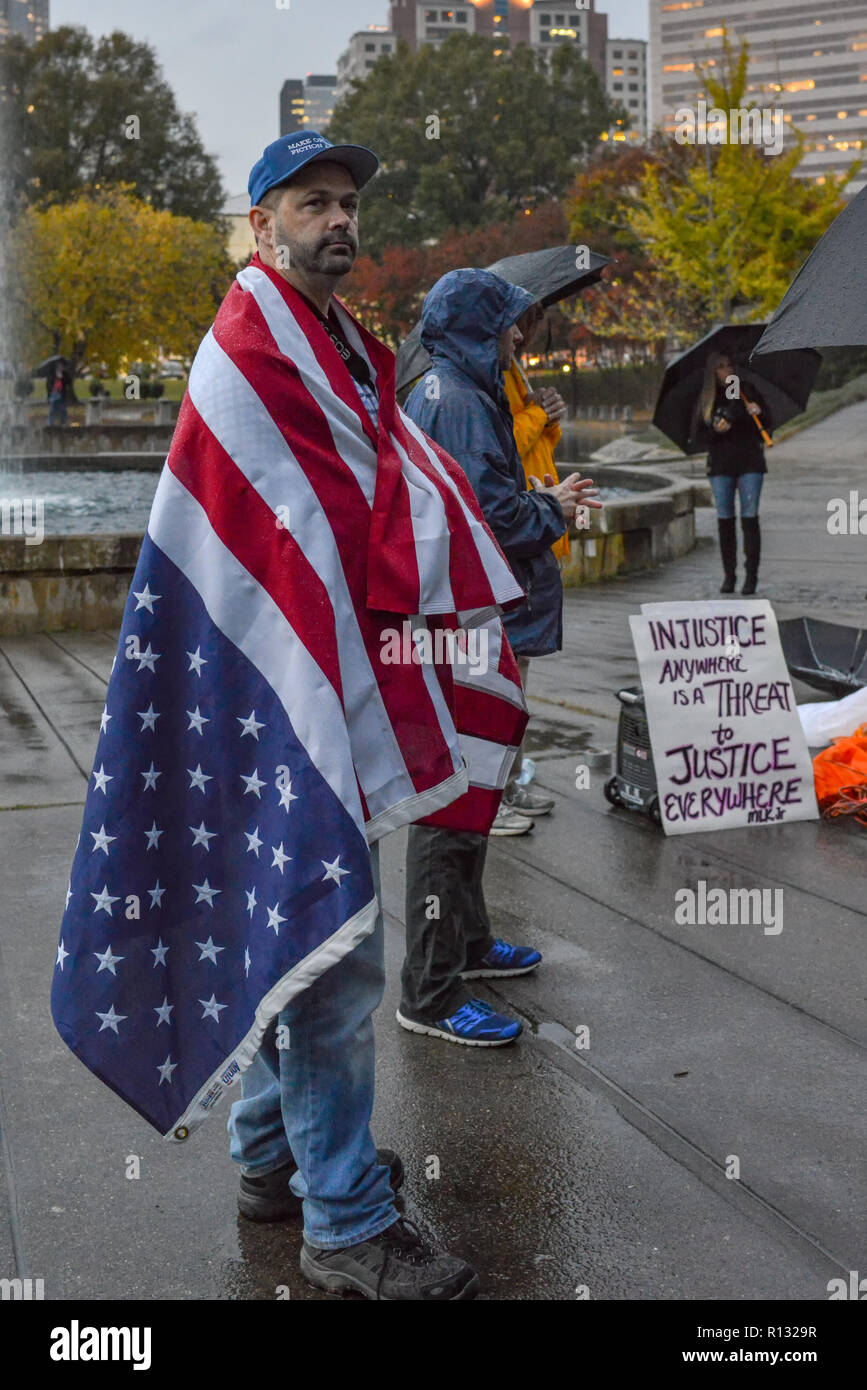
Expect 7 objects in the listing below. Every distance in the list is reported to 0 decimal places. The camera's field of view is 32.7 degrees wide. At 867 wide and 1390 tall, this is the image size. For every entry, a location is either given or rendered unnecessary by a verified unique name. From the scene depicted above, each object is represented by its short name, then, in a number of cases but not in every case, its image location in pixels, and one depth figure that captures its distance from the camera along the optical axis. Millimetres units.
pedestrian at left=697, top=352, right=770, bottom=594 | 11625
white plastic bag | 6629
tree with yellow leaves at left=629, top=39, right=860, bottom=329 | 34500
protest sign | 5762
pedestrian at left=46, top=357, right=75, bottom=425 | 39250
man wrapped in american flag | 2592
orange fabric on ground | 5922
